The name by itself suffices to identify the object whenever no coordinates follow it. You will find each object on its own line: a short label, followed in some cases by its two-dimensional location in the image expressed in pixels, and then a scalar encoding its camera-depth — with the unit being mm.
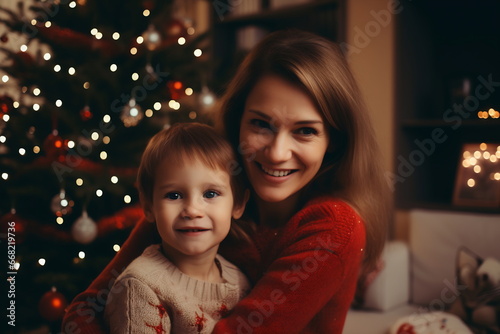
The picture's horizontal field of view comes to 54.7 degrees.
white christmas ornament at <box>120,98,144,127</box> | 2150
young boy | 929
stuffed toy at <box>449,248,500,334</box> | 1913
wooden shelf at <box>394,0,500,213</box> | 2637
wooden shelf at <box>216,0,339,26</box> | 2984
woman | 979
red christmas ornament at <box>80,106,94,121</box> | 2137
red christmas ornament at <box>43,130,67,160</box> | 2020
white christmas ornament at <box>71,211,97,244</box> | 2082
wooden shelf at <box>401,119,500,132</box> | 2418
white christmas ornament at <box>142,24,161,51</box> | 2338
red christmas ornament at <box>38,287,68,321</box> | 2041
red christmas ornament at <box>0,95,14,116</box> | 2115
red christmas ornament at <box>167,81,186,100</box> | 2340
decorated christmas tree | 2131
